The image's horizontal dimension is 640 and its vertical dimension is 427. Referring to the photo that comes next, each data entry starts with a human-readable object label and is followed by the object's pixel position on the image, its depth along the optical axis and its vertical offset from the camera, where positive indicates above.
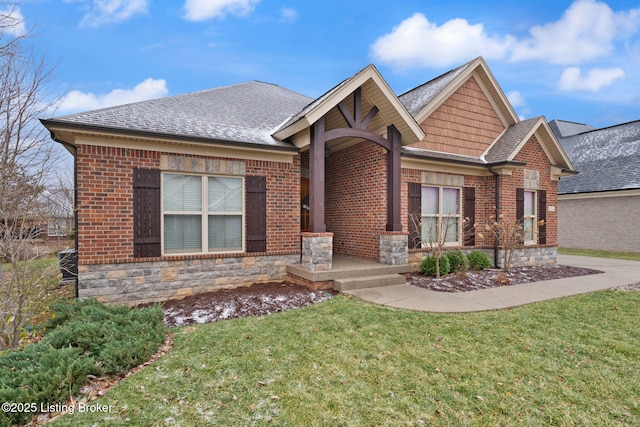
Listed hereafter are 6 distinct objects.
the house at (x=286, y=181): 6.00 +0.79
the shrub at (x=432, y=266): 8.10 -1.34
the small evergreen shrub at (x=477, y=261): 9.05 -1.35
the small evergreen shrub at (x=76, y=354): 2.85 -1.49
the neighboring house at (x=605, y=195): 15.28 +0.90
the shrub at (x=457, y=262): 8.46 -1.30
